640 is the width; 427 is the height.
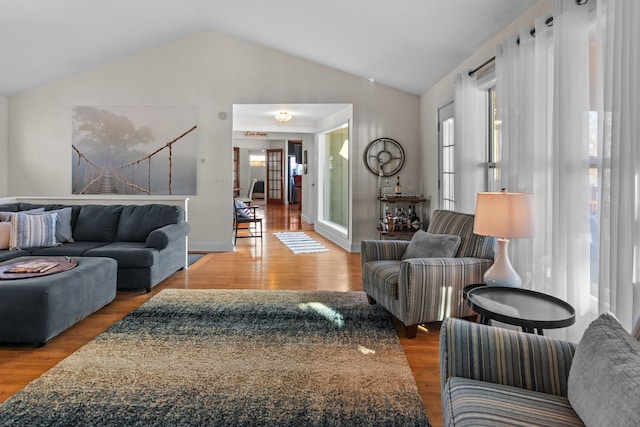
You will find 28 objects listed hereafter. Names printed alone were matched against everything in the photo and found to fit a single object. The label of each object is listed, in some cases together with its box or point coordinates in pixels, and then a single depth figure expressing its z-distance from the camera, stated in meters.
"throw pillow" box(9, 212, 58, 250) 4.20
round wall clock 6.55
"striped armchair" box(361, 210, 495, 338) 2.99
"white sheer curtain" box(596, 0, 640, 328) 1.94
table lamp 2.39
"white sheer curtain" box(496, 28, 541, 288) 2.95
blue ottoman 2.79
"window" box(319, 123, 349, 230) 7.53
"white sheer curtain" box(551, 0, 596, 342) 2.43
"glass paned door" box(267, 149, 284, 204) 15.61
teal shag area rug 2.01
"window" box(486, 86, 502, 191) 4.00
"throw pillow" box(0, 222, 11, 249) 4.17
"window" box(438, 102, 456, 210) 5.21
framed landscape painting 6.64
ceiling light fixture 7.39
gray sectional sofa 4.15
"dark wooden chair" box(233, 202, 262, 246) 7.19
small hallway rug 6.78
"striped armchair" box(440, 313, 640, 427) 1.11
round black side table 1.97
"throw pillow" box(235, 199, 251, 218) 7.31
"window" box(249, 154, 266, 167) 16.69
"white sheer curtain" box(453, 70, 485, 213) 4.11
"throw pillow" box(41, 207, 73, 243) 4.57
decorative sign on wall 11.77
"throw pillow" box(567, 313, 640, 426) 1.03
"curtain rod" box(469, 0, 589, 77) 2.40
